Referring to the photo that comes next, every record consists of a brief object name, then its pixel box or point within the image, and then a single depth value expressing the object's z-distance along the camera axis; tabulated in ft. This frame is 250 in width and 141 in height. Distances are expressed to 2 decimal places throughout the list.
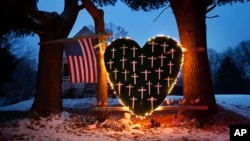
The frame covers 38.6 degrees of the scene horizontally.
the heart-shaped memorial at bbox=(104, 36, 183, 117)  31.48
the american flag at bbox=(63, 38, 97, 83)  35.81
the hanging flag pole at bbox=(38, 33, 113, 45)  34.63
